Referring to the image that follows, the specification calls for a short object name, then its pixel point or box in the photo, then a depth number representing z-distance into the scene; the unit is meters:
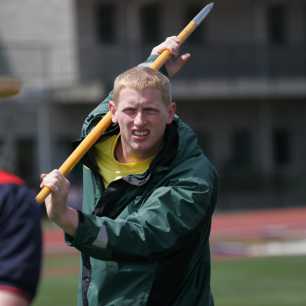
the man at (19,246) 5.95
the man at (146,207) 7.88
